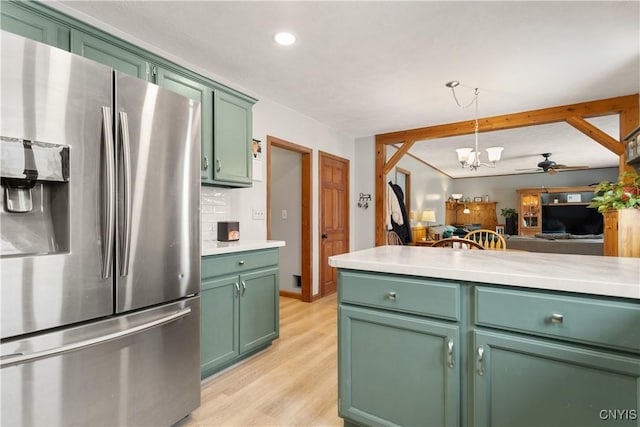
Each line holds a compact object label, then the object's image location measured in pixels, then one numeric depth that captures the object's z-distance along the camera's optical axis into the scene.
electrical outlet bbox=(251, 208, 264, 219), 3.41
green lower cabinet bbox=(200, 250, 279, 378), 2.17
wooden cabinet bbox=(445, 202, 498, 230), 10.62
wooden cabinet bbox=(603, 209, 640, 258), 1.91
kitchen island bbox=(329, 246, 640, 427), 1.09
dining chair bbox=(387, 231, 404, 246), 5.42
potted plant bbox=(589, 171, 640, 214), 1.88
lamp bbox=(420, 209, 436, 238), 7.27
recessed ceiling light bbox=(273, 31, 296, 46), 2.33
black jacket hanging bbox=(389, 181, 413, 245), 5.95
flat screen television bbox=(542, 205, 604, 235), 9.20
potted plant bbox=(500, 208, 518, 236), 10.16
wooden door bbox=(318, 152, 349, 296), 4.57
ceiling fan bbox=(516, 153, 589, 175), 6.47
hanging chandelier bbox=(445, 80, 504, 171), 3.70
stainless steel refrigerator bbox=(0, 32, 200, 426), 1.20
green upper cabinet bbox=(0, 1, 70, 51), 1.69
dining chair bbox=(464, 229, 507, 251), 3.42
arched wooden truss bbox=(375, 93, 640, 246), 3.56
